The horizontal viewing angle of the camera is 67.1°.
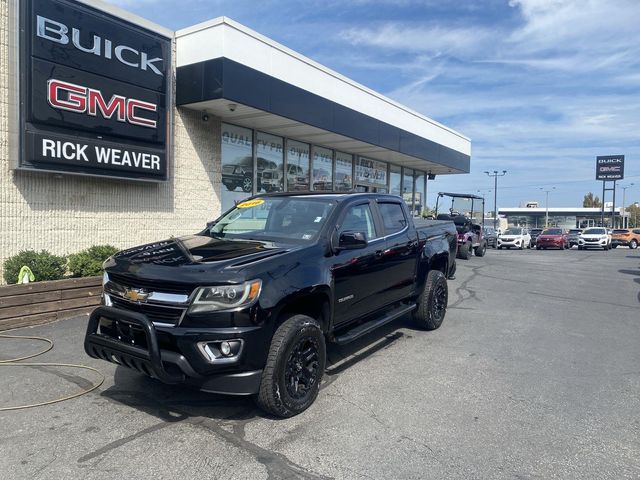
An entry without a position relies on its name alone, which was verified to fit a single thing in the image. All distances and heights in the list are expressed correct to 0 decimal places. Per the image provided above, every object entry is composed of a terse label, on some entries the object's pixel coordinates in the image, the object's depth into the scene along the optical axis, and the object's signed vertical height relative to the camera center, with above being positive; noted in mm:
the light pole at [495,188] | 63094 +4401
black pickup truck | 3605 -703
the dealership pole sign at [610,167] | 65375 +7788
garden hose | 4243 -1698
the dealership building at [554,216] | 97375 +1385
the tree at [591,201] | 118850 +5594
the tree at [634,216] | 98938 +1812
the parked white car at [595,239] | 31781 -1027
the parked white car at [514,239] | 31250 -1149
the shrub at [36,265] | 7262 -855
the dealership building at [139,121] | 7789 +1950
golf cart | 18531 +63
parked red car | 31625 -1151
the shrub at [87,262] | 7797 -843
